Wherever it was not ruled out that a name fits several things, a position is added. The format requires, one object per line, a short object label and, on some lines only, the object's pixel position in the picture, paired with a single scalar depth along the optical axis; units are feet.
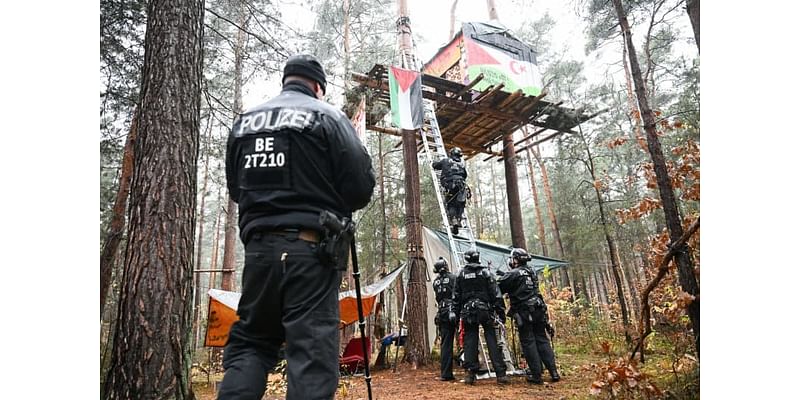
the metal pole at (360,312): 6.10
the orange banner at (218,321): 15.69
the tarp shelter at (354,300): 16.51
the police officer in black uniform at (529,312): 14.16
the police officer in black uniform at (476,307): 14.15
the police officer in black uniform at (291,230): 4.89
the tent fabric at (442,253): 20.29
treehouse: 22.47
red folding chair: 17.08
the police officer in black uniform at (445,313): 15.19
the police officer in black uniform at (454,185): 20.11
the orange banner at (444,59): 24.90
